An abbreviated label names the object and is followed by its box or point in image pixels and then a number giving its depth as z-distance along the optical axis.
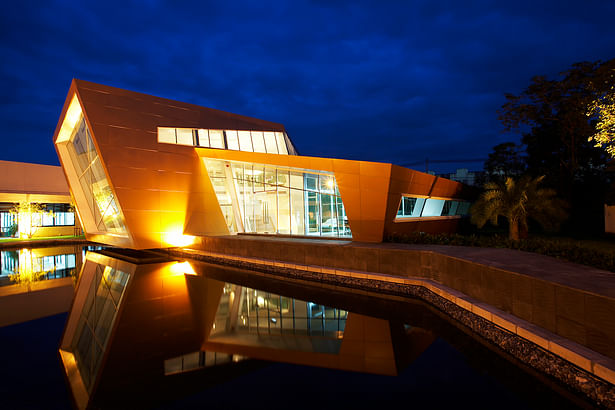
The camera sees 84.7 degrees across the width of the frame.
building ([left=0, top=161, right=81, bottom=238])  35.59
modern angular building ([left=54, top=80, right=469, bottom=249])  16.34
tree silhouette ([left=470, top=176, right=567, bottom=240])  16.92
